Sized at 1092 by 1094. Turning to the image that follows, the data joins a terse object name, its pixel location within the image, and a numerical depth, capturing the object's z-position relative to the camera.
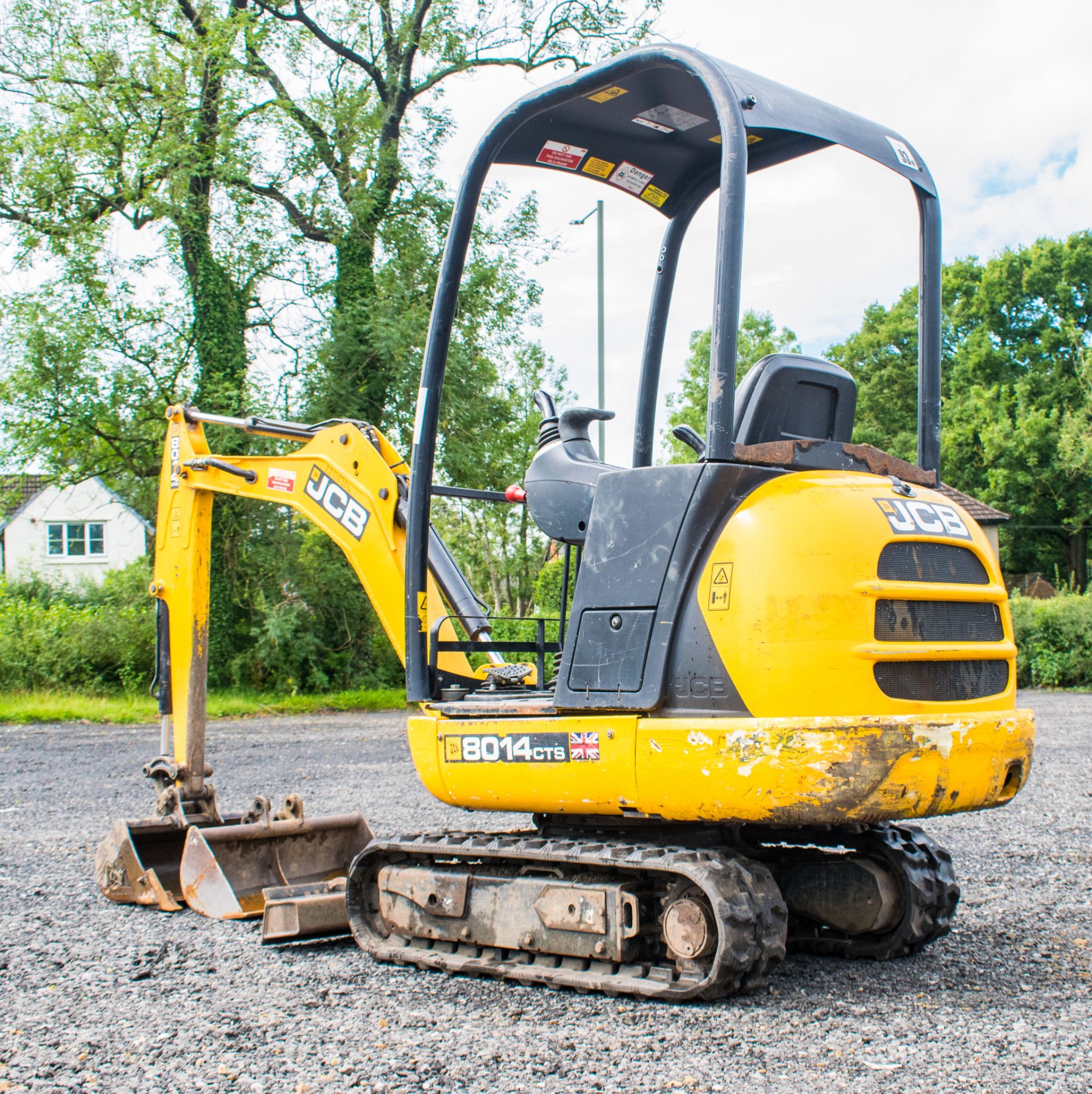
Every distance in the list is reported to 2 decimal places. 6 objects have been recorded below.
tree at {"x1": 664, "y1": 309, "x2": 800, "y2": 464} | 36.59
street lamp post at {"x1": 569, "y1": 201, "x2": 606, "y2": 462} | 20.45
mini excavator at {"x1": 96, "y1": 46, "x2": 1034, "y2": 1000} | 3.48
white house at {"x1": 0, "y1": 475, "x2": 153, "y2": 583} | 39.06
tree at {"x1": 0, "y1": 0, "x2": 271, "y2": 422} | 18.36
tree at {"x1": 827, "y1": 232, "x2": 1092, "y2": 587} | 40.34
